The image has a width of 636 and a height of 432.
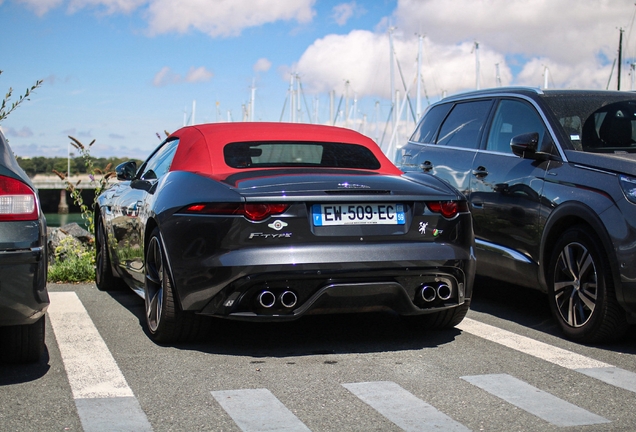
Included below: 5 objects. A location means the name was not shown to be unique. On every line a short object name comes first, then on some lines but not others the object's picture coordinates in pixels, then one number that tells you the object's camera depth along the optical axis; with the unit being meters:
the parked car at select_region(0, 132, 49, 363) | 4.34
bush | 9.09
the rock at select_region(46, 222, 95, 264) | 10.82
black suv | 5.47
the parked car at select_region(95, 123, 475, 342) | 4.93
